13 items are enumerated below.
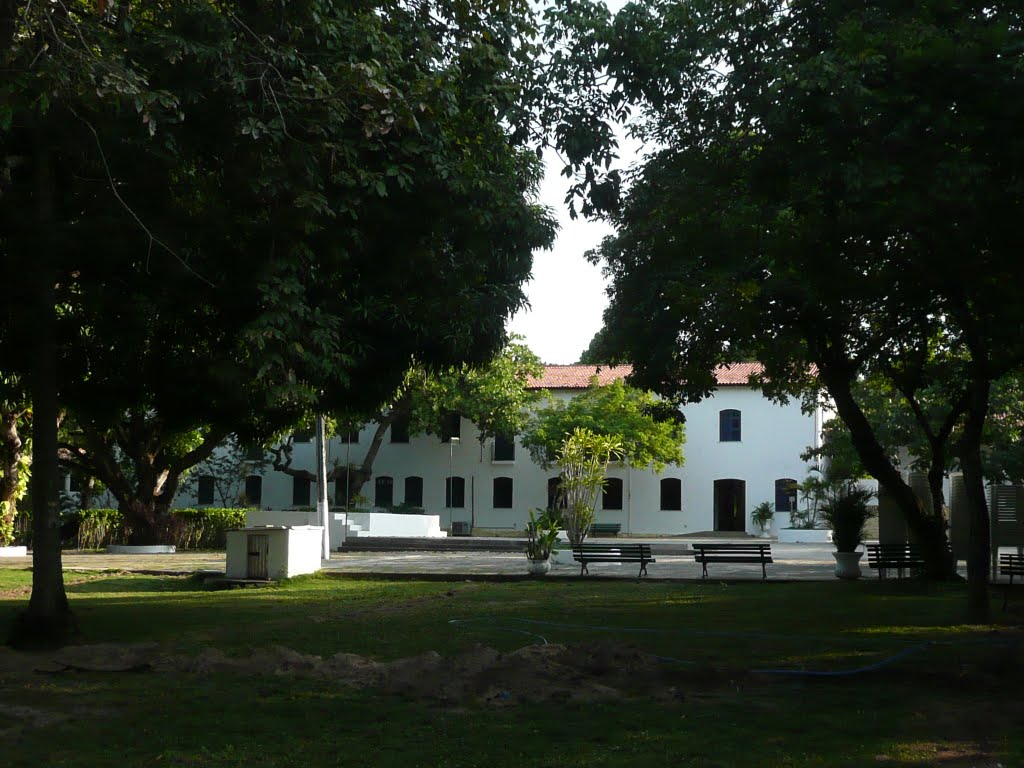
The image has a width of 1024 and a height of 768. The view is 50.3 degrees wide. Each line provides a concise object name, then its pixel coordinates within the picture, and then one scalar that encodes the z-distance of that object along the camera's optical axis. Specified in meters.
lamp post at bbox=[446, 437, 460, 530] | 50.81
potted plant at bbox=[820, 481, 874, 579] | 20.70
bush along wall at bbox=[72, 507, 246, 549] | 37.03
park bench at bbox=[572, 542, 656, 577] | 22.27
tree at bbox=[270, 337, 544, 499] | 44.59
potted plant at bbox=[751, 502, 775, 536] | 45.97
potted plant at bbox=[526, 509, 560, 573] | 22.28
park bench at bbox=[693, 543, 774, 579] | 21.33
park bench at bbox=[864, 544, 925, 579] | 19.95
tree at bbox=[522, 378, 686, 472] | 45.25
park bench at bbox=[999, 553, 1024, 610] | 18.05
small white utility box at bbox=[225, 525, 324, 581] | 20.59
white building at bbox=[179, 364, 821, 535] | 47.41
